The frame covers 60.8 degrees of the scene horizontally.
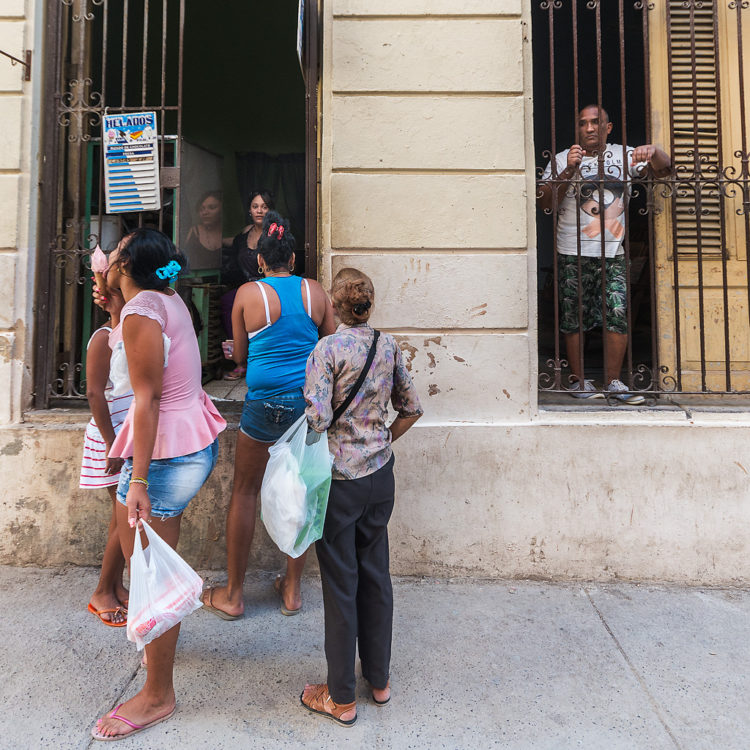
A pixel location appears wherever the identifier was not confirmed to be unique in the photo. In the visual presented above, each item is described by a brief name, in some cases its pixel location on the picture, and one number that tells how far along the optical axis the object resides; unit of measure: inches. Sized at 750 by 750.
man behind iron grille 157.8
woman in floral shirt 95.7
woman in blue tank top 123.5
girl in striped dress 118.7
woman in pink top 91.3
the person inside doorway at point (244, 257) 210.3
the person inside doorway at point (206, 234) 183.3
